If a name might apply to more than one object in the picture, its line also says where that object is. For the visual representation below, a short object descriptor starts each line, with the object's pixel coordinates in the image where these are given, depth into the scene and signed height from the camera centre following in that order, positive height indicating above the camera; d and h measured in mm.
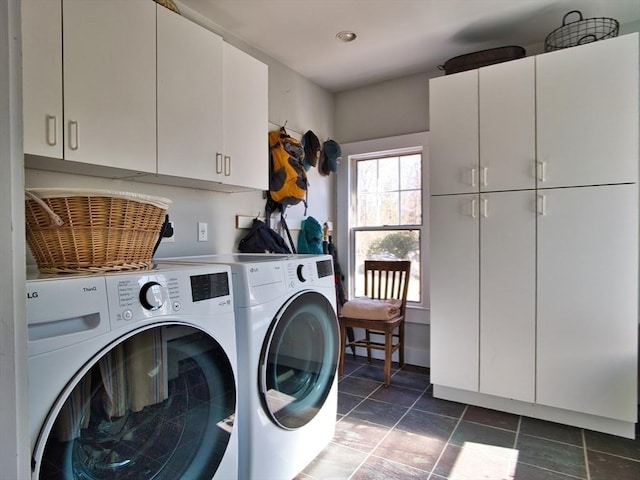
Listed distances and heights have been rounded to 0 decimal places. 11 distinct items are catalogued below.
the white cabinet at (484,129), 2238 +660
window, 3225 +210
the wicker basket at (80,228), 1005 +22
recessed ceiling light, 2480 +1336
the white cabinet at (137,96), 1276 +580
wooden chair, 2729 -603
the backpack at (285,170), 2631 +463
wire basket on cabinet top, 2213 +1224
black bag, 2473 -34
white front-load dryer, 1350 -518
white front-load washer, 804 -361
